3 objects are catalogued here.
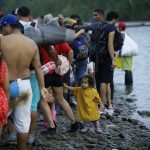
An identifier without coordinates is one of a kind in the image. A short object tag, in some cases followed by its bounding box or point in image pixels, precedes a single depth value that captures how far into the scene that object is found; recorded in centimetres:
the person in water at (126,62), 2299
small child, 1448
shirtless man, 1155
